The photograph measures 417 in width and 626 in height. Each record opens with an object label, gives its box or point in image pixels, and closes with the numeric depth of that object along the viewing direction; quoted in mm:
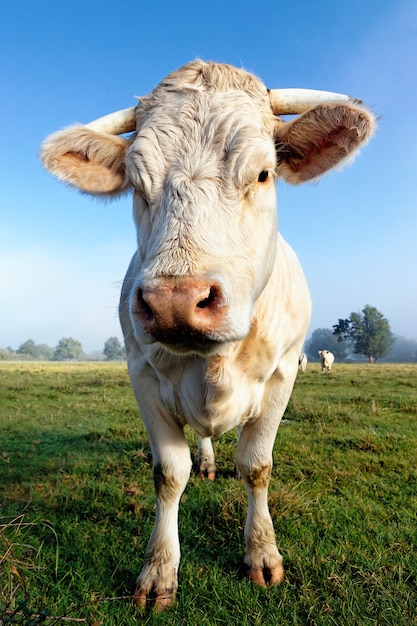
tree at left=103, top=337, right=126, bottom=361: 132688
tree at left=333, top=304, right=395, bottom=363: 84688
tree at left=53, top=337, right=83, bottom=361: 138500
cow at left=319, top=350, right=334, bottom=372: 23594
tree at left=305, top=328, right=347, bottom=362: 113562
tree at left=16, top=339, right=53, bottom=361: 159500
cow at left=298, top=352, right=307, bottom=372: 23012
